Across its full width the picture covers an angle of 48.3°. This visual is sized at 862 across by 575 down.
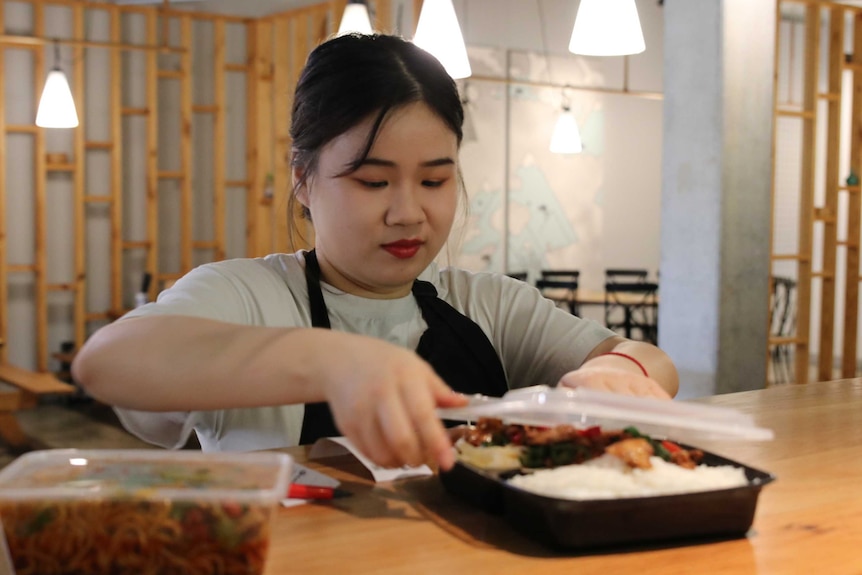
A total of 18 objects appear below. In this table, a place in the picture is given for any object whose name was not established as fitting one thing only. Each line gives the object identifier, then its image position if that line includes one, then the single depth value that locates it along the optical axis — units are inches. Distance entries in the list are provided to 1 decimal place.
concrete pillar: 192.2
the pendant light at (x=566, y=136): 292.5
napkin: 50.2
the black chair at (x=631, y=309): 307.7
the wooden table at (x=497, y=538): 37.5
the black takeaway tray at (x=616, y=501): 35.8
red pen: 45.5
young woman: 39.7
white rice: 39.9
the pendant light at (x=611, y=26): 129.7
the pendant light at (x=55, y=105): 260.7
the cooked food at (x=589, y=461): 40.4
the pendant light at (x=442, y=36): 138.6
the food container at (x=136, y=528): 30.5
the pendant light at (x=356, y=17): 152.3
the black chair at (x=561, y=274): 336.5
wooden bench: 233.5
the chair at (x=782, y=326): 344.8
